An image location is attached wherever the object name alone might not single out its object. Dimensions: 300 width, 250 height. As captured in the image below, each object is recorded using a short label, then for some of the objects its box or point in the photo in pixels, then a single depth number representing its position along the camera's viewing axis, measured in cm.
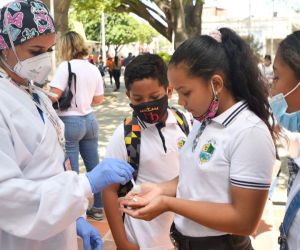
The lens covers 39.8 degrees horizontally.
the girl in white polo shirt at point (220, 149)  147
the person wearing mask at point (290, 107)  146
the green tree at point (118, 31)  5084
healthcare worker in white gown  149
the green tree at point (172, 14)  1438
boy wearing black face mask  203
